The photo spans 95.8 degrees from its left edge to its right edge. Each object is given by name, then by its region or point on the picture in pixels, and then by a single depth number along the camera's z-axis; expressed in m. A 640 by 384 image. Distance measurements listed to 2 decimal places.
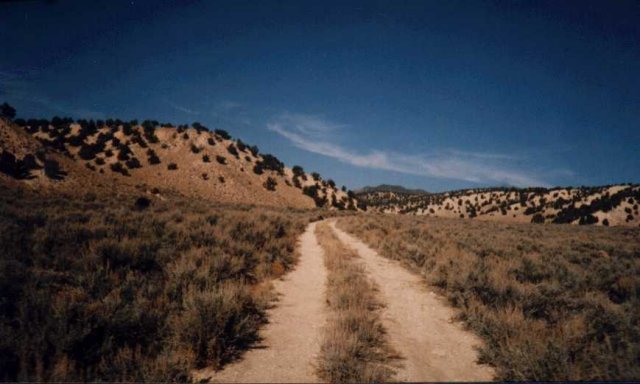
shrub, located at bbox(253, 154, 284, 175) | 59.42
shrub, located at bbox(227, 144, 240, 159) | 60.10
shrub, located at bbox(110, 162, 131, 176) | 41.59
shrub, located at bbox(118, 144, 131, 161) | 44.76
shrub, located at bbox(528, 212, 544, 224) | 58.84
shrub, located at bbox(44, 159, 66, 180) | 28.22
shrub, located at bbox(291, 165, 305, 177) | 68.55
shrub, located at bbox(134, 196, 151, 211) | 19.10
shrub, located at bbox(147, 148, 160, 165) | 47.70
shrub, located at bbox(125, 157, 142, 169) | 43.72
